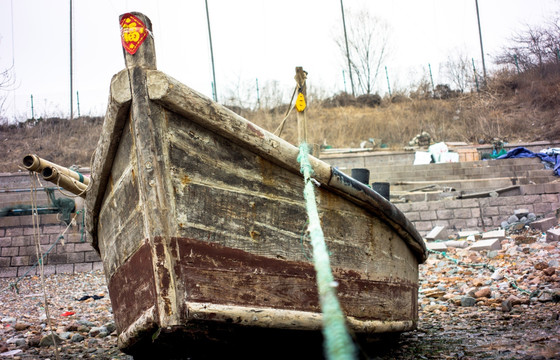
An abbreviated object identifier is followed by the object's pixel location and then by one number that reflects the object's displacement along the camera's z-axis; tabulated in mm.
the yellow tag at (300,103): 4180
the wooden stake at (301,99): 4188
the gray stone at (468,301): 4883
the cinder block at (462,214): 10039
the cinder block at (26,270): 9297
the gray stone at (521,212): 9643
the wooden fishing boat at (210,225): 2314
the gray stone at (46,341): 4184
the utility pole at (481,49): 24953
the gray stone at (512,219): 9604
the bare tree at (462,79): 26033
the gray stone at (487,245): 7789
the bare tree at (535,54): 25328
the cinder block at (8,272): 9342
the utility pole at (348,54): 27047
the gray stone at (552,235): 7434
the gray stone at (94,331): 4797
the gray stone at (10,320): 5551
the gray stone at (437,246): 8438
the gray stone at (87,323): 5235
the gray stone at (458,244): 8461
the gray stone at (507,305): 4339
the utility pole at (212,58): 22078
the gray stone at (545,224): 8711
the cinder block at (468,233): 9376
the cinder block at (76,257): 9609
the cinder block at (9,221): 9875
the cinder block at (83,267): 9492
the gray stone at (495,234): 8453
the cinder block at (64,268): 9422
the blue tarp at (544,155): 12908
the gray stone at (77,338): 4540
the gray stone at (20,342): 4282
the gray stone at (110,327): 4898
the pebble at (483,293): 5031
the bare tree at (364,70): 28500
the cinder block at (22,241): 9648
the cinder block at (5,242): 9641
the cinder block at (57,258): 9523
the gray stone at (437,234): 9234
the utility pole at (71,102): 22144
